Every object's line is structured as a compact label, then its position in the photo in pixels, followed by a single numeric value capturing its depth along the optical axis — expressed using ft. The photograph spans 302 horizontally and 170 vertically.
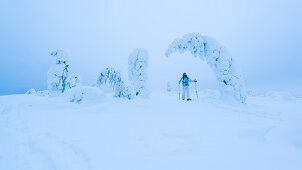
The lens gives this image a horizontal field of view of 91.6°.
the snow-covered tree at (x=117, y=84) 33.30
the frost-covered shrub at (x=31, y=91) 91.67
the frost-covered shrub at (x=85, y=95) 24.38
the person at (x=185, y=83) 34.51
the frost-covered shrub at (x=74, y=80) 58.95
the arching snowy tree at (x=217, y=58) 35.14
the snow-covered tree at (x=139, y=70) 48.62
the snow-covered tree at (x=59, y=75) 55.47
